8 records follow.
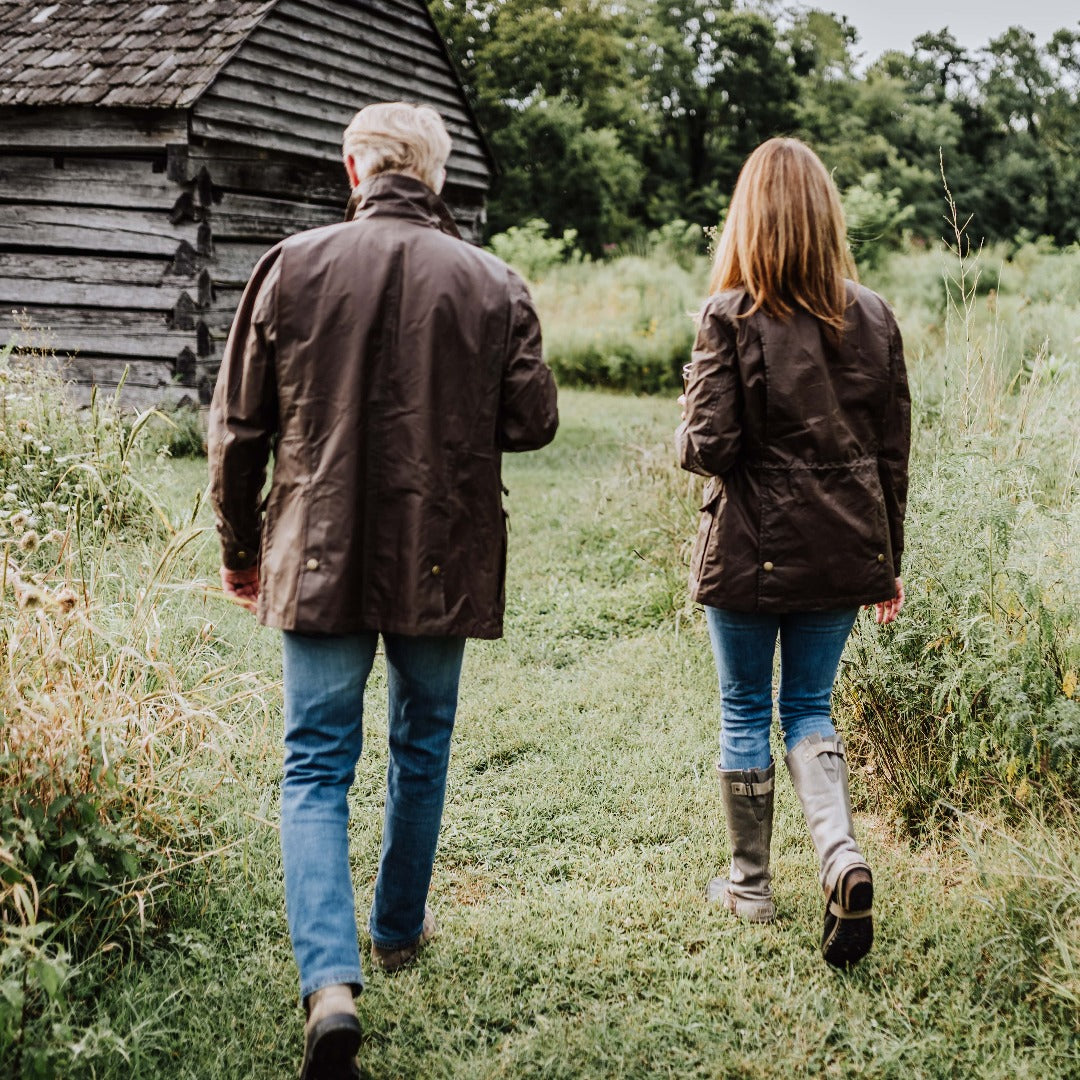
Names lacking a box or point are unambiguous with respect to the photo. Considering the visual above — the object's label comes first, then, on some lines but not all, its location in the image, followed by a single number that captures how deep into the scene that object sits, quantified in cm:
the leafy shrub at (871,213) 1862
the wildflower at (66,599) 252
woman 260
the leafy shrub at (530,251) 2114
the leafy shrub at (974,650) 307
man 218
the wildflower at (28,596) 246
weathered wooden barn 879
